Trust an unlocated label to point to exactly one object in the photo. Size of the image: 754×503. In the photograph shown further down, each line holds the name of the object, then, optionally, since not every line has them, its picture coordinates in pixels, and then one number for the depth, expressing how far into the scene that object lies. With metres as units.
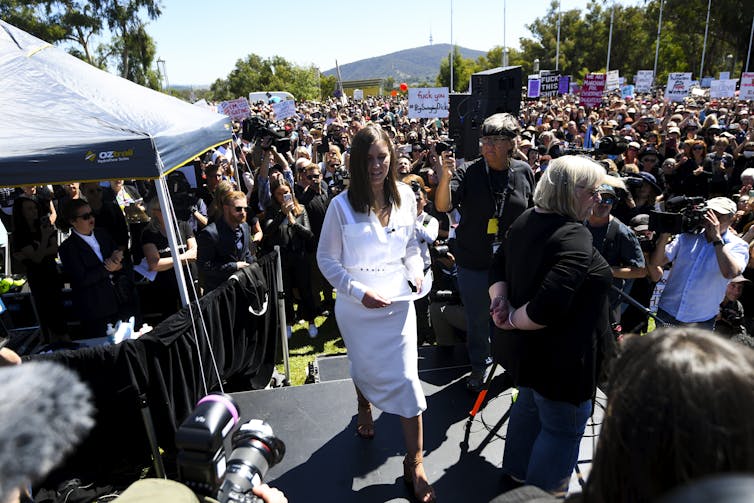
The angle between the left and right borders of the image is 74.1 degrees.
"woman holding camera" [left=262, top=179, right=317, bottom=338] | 5.75
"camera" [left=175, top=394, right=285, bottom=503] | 1.18
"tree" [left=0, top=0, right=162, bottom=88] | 35.09
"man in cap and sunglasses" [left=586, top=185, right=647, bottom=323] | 3.60
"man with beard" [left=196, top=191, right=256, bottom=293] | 4.58
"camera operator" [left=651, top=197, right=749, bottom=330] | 3.55
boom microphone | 0.74
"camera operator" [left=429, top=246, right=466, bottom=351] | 4.64
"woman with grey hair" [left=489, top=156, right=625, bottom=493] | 2.10
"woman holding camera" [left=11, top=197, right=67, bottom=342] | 5.34
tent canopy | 3.36
